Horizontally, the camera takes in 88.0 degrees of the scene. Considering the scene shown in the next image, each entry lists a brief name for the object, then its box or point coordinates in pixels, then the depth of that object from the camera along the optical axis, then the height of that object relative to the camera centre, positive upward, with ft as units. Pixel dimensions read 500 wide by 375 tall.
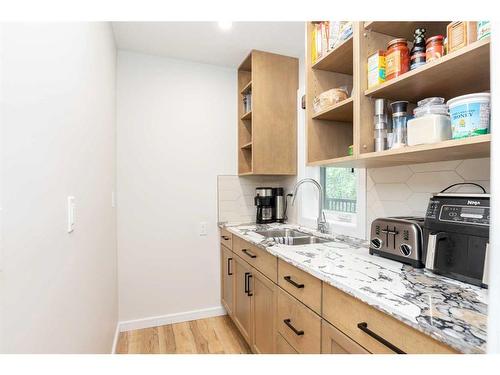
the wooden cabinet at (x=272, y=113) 7.55 +2.15
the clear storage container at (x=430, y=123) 3.00 +0.73
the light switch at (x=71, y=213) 2.89 -0.34
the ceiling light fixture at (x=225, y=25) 6.16 +3.85
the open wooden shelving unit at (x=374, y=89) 2.88 +1.33
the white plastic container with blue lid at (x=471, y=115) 2.56 +0.71
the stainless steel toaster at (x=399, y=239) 3.51 -0.80
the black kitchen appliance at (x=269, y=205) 8.34 -0.68
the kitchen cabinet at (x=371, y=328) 2.22 -1.44
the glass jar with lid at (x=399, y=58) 3.52 +1.74
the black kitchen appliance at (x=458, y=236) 2.79 -0.60
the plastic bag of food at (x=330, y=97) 4.76 +1.62
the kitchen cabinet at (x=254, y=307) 4.95 -2.72
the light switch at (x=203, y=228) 8.27 -1.42
